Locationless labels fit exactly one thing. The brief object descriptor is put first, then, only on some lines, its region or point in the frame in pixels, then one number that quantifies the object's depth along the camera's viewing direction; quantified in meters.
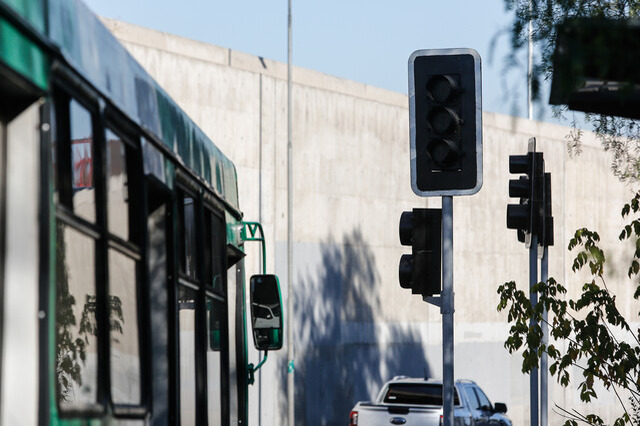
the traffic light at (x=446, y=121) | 15.40
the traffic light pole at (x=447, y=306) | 15.56
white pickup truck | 35.14
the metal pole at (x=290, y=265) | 55.70
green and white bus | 5.75
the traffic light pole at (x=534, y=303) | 19.95
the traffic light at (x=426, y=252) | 16.15
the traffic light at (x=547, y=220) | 20.29
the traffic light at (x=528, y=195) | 20.13
